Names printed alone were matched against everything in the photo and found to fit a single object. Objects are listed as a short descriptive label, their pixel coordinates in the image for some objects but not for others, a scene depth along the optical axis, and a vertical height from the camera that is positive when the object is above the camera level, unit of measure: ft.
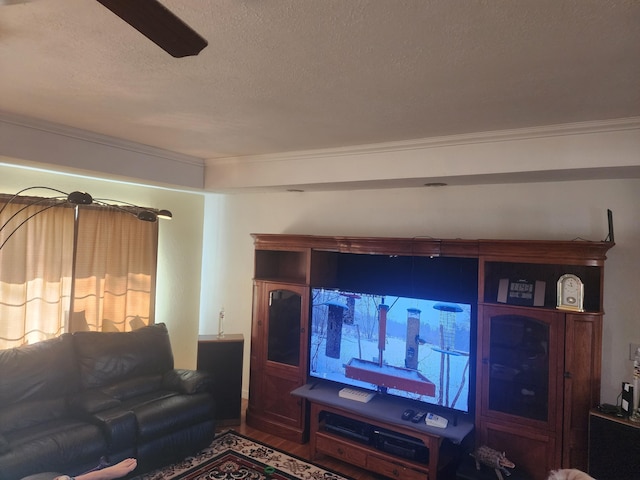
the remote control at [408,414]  9.87 -3.93
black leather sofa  8.75 -4.12
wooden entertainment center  8.69 -1.97
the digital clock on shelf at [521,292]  9.45 -0.80
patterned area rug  10.25 -5.75
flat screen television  9.89 -2.41
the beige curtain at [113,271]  12.35 -0.92
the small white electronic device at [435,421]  9.56 -3.95
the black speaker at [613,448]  7.86 -3.65
